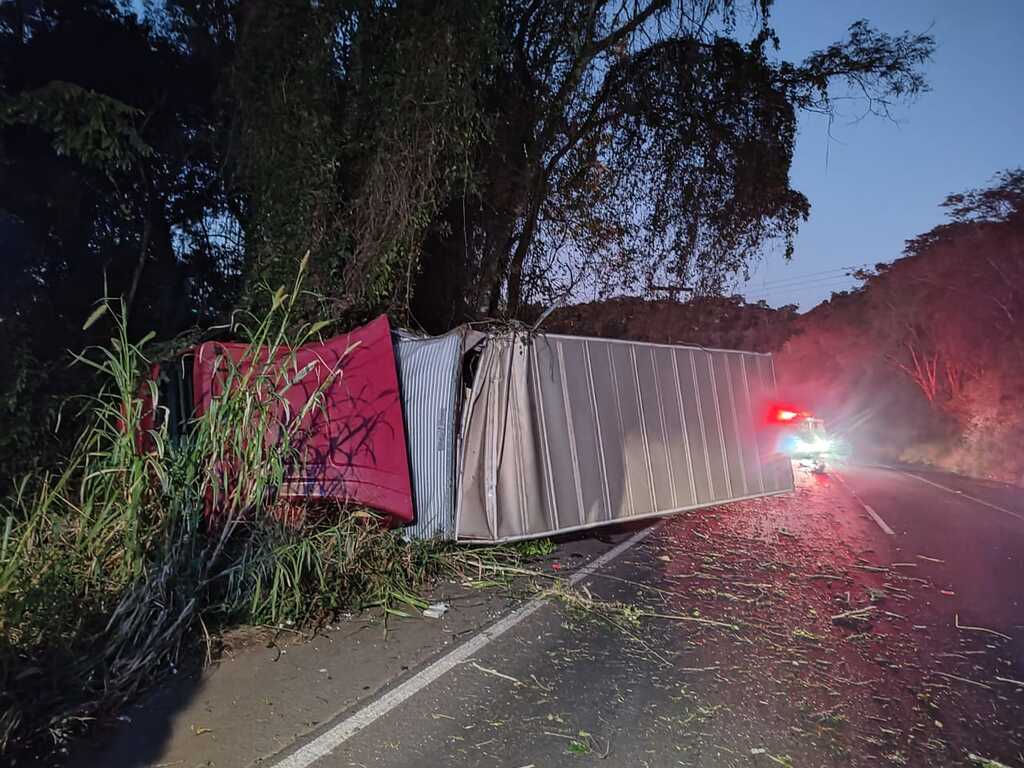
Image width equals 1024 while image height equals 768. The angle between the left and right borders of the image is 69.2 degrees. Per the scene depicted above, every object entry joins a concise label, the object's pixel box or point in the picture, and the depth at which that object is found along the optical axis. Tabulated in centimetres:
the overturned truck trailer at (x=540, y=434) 736
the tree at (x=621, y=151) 1102
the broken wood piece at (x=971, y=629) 596
